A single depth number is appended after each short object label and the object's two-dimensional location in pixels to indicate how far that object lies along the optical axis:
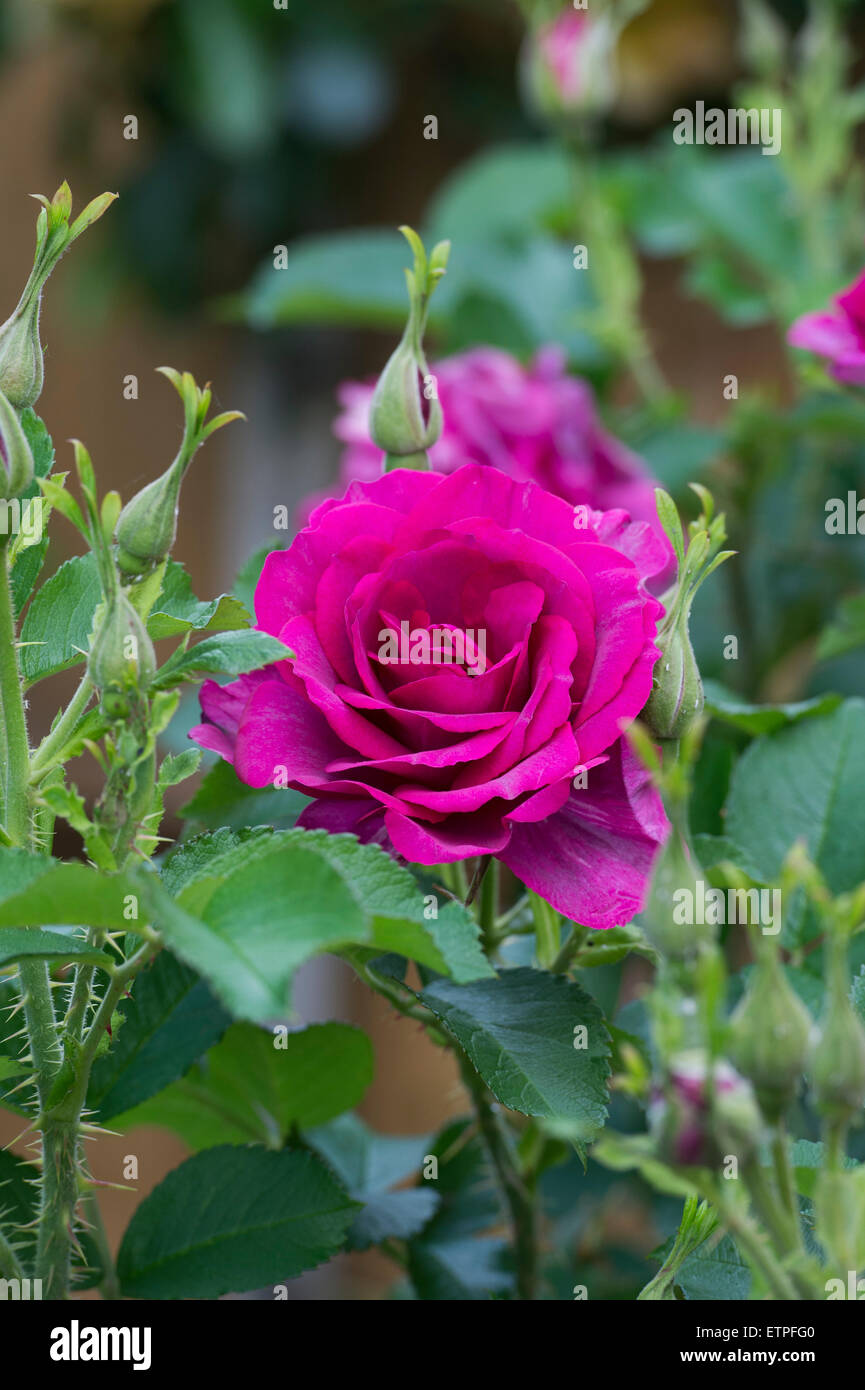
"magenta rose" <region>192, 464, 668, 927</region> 0.64
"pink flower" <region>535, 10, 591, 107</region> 1.15
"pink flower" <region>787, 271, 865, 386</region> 0.74
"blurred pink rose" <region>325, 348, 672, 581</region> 0.91
